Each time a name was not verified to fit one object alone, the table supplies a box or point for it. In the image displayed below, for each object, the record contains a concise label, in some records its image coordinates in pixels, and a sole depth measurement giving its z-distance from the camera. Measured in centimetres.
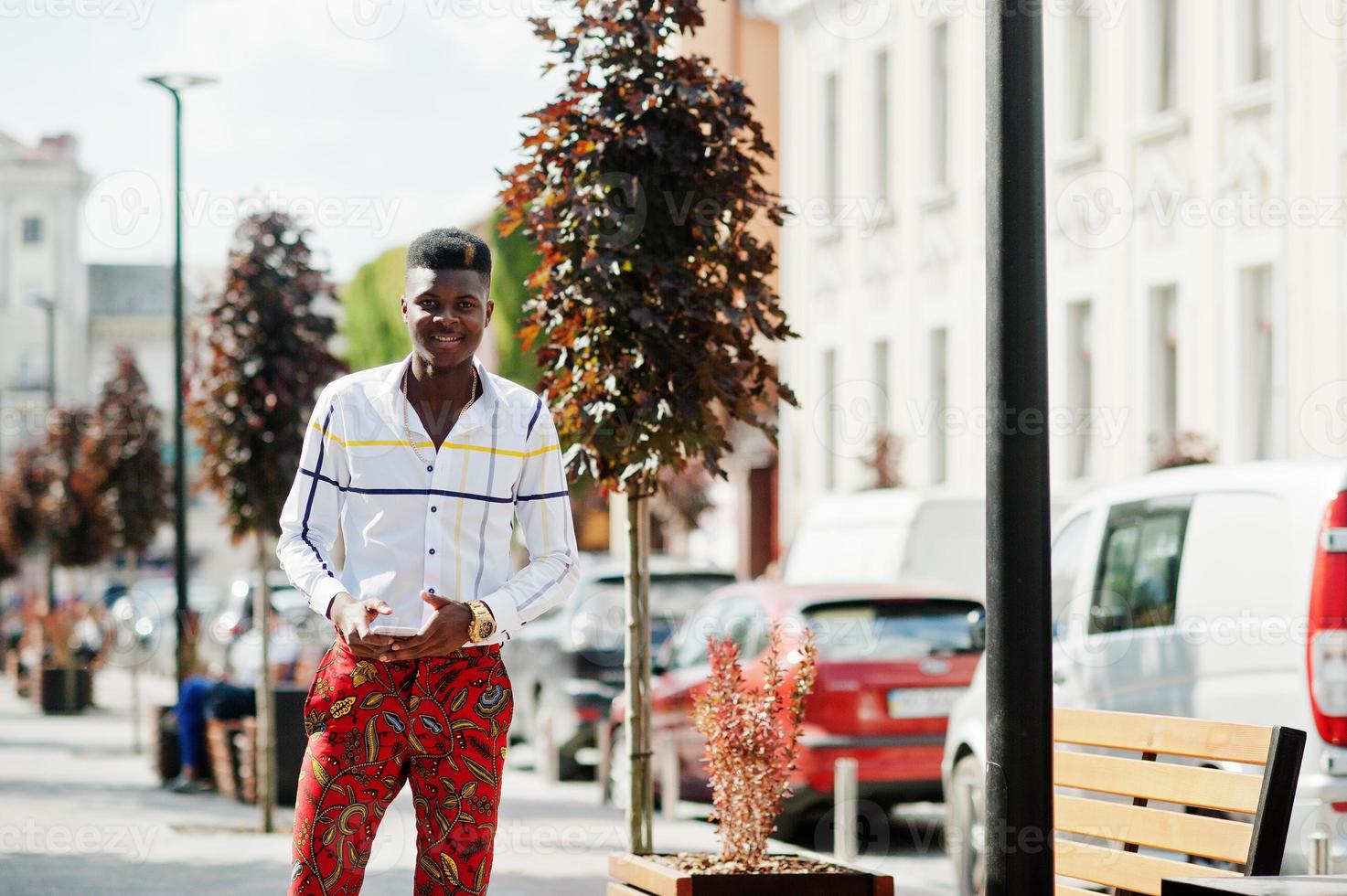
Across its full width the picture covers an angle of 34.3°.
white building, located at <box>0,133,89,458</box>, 9594
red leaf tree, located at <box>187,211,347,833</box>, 1409
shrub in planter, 618
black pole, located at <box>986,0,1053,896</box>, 481
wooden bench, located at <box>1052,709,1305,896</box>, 480
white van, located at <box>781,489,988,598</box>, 1755
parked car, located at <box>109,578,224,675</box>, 3837
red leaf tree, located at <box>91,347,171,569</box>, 2988
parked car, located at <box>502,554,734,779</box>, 1752
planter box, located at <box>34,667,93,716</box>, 2989
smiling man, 467
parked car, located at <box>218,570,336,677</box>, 2151
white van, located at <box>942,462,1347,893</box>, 781
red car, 1224
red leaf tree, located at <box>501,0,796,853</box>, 754
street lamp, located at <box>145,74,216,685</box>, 1984
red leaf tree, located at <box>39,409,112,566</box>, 3516
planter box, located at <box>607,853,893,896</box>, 577
